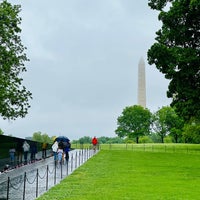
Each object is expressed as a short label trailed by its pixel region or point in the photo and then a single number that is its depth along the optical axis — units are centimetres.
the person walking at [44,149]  4097
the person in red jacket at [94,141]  5076
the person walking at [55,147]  3188
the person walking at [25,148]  3182
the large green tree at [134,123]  10484
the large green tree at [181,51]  3284
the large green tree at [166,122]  9888
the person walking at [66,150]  3291
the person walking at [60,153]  3097
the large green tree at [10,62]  3241
